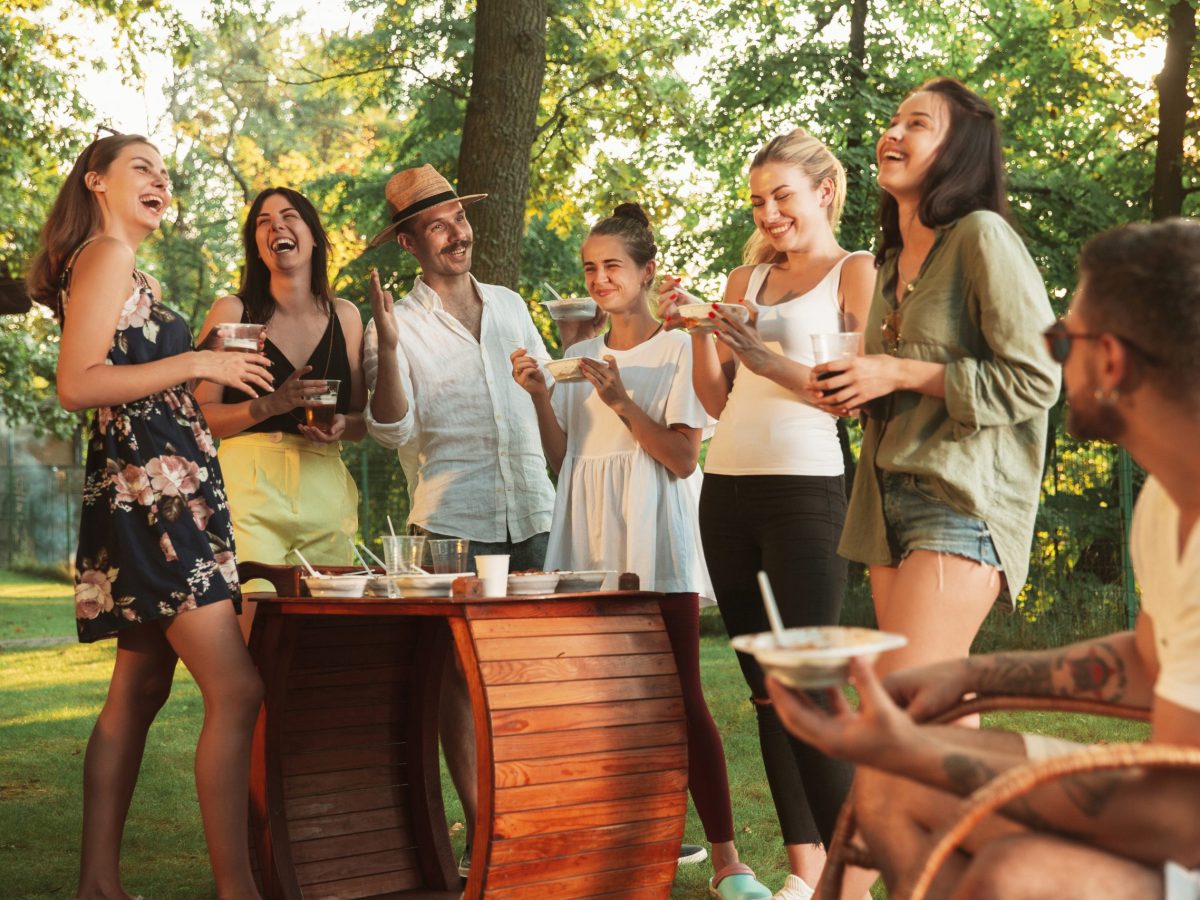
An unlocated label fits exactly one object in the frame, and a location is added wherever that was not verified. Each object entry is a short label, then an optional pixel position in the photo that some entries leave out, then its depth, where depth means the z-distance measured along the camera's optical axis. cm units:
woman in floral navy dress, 368
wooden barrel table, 327
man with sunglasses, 181
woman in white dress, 415
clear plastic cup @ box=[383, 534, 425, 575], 377
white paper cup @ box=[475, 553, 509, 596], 344
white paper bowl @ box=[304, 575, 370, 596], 371
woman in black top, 439
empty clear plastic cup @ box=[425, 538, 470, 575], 371
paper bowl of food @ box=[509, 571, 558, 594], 356
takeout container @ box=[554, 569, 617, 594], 359
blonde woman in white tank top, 370
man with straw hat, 463
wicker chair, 170
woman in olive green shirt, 285
